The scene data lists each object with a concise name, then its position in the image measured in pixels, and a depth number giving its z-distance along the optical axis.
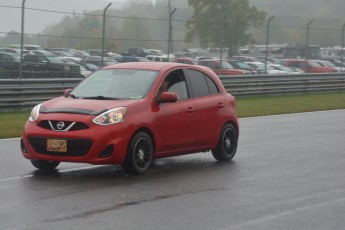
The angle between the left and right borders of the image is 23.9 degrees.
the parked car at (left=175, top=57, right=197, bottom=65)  25.91
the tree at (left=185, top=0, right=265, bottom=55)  28.30
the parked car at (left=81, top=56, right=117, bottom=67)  24.39
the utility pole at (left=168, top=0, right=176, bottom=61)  26.34
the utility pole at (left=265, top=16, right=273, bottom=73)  31.17
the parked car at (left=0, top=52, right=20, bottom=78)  21.09
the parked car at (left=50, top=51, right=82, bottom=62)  23.16
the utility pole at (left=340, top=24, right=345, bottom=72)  35.79
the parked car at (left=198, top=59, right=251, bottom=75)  28.83
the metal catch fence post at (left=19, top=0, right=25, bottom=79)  21.21
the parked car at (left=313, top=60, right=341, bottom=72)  36.66
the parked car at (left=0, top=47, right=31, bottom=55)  21.06
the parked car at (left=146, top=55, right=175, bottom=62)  26.39
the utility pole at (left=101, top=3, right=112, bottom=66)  24.11
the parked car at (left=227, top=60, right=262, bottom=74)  30.30
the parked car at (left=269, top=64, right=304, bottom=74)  34.17
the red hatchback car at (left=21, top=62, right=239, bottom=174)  10.21
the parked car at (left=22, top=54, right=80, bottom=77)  21.88
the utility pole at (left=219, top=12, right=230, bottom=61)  28.71
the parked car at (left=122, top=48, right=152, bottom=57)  26.13
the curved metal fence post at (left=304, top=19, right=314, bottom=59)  34.66
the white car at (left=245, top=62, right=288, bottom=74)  32.06
